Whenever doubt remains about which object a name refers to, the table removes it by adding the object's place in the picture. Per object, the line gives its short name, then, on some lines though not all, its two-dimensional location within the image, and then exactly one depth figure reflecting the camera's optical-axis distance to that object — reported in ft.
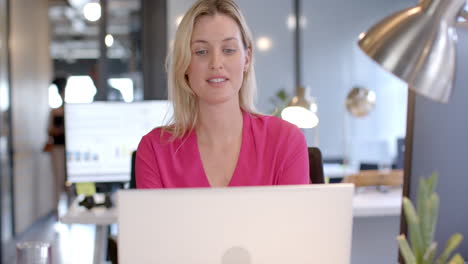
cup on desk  5.64
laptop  3.61
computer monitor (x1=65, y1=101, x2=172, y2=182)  11.30
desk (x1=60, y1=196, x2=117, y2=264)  10.34
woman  6.32
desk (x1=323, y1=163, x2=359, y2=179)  17.20
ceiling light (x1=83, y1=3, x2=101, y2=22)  20.43
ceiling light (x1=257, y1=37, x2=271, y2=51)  24.61
